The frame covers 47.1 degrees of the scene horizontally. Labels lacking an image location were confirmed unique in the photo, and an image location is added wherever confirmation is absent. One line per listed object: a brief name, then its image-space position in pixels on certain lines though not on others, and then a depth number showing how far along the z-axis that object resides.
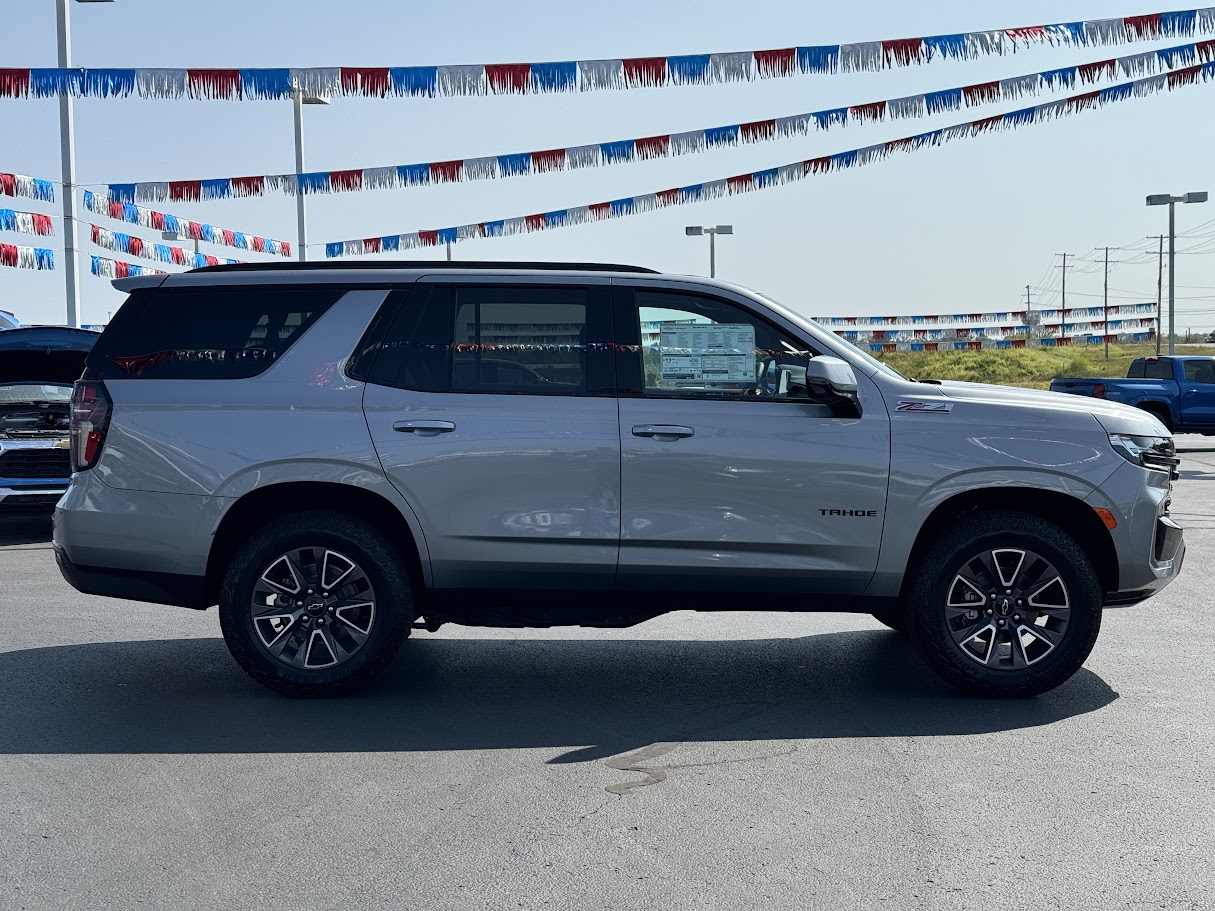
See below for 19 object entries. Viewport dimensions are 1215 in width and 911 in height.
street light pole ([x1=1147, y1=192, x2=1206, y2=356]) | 38.66
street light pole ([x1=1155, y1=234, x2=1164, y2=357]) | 84.94
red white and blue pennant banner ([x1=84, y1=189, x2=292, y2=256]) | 19.50
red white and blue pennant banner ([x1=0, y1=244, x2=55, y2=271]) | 20.23
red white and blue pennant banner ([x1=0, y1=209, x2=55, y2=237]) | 18.78
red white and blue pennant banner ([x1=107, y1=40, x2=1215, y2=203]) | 15.04
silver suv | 6.14
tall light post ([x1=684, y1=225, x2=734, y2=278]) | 45.06
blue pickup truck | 23.33
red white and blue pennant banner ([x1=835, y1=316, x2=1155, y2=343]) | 55.00
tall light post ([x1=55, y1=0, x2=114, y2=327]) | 18.45
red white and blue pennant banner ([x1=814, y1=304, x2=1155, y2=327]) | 53.41
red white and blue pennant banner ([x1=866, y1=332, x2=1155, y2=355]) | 53.91
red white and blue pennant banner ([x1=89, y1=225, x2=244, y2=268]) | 21.03
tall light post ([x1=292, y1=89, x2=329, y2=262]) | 25.12
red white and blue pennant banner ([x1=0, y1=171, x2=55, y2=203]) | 18.38
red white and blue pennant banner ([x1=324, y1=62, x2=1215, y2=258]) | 15.44
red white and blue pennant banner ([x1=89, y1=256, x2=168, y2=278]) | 22.12
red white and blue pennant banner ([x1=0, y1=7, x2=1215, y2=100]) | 13.83
